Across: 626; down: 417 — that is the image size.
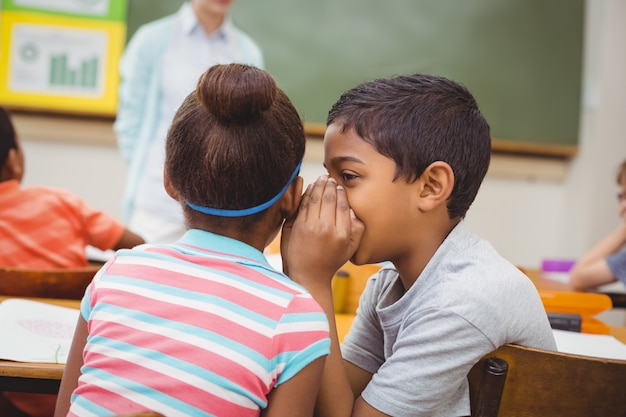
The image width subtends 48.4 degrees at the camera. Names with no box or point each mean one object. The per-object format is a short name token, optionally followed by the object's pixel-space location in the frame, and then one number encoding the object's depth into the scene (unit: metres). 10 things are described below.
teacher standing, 3.13
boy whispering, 1.04
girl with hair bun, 0.94
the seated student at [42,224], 1.91
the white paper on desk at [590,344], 1.43
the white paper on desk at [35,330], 1.23
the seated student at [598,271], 2.35
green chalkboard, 4.00
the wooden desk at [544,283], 2.26
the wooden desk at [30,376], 1.16
